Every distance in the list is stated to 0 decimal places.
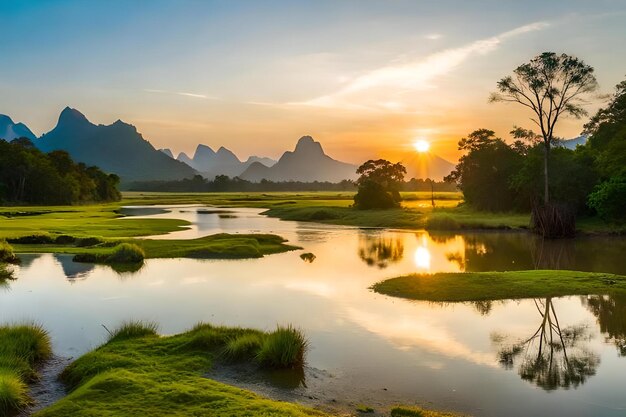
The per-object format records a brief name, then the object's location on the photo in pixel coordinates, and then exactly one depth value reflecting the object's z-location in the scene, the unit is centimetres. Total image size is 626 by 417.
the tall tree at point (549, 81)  5750
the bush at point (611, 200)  5275
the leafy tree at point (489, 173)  8344
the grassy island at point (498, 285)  2448
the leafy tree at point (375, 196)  9681
